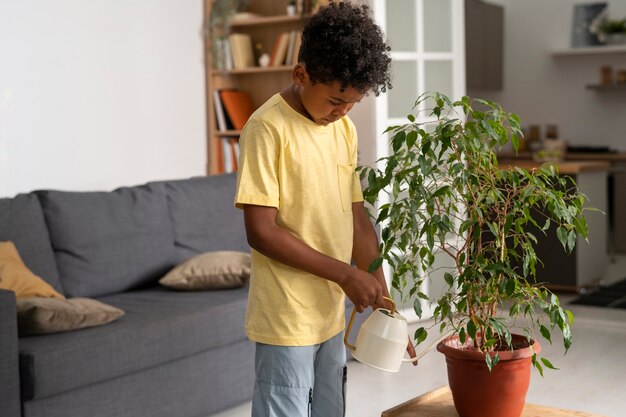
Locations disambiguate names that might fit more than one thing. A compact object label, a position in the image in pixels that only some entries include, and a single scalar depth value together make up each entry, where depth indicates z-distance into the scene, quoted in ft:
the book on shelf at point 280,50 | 17.34
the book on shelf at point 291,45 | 17.21
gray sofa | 8.83
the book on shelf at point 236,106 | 17.47
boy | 5.63
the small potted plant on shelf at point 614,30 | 24.45
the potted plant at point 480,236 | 6.31
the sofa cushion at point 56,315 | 9.16
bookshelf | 17.19
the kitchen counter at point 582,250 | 17.56
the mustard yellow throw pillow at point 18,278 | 10.10
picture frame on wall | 24.80
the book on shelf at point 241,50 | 17.63
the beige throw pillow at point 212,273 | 11.57
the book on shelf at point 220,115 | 17.33
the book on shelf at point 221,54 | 17.08
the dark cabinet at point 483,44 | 23.86
